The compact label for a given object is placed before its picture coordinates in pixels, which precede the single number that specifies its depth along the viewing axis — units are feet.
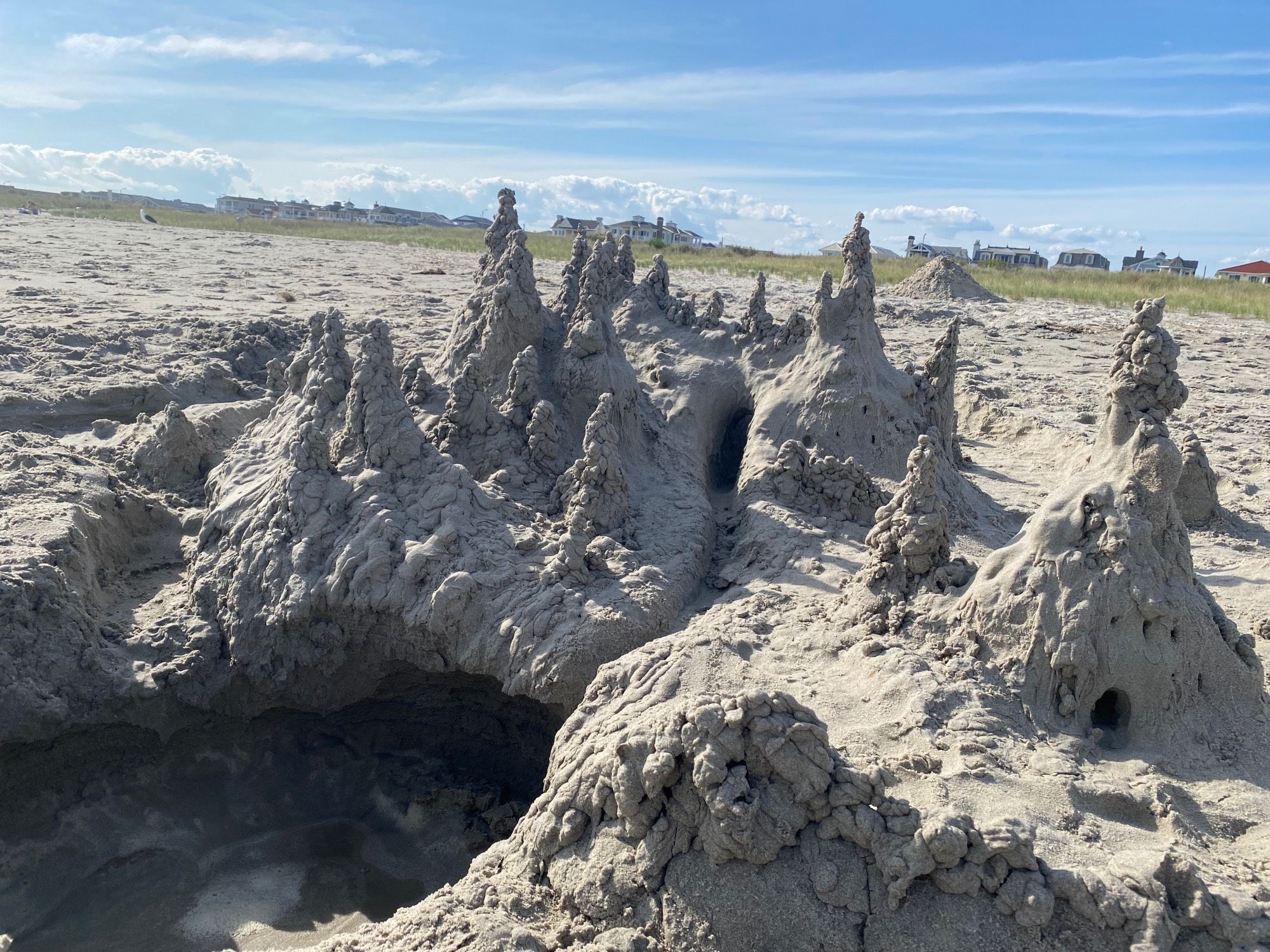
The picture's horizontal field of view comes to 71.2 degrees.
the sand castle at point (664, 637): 8.25
